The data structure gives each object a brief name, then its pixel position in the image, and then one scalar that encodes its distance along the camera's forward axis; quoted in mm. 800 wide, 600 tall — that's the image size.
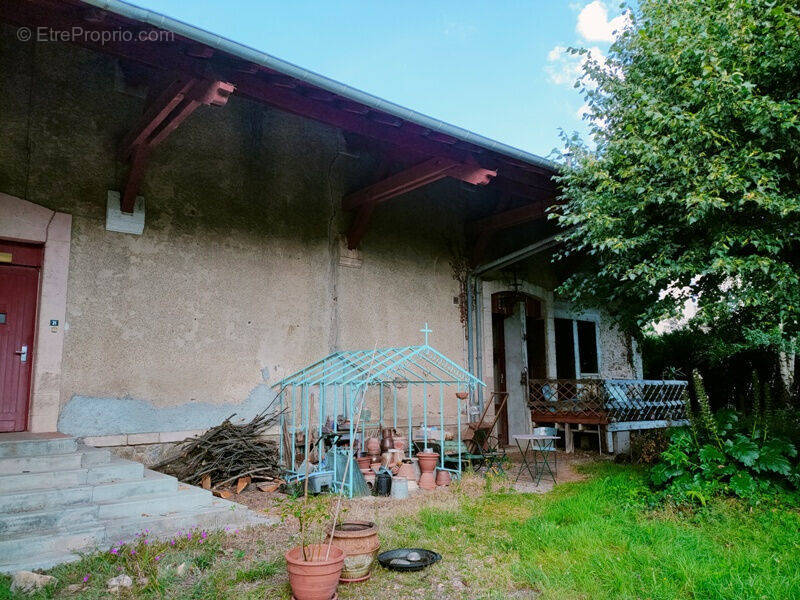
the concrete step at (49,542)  3498
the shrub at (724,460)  4781
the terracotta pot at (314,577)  2898
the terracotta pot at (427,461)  6258
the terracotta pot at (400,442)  6789
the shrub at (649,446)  6562
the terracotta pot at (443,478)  6285
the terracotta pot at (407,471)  6152
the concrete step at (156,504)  4164
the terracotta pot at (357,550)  3289
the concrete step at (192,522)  3998
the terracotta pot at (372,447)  6578
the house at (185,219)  5066
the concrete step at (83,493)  3906
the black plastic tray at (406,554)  3451
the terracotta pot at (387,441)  6721
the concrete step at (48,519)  3711
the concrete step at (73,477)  4117
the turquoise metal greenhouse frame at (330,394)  6357
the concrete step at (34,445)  4402
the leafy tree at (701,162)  4555
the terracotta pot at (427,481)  6152
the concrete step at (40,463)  4234
